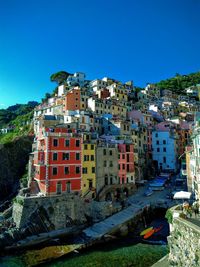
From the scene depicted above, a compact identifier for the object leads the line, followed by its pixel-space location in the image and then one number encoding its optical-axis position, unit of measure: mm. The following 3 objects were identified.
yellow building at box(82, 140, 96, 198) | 39344
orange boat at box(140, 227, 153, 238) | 32169
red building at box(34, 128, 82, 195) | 35969
